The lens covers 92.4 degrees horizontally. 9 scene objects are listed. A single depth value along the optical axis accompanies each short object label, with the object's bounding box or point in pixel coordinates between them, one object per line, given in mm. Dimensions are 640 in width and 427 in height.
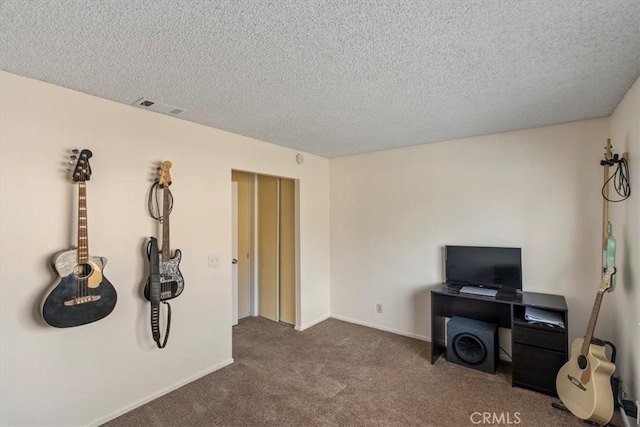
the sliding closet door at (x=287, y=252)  4398
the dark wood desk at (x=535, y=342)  2570
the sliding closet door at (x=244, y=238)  4703
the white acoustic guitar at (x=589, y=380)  2098
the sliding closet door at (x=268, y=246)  4605
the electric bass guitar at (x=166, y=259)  2576
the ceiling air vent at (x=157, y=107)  2408
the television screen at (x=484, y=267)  3115
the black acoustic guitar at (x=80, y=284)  2002
